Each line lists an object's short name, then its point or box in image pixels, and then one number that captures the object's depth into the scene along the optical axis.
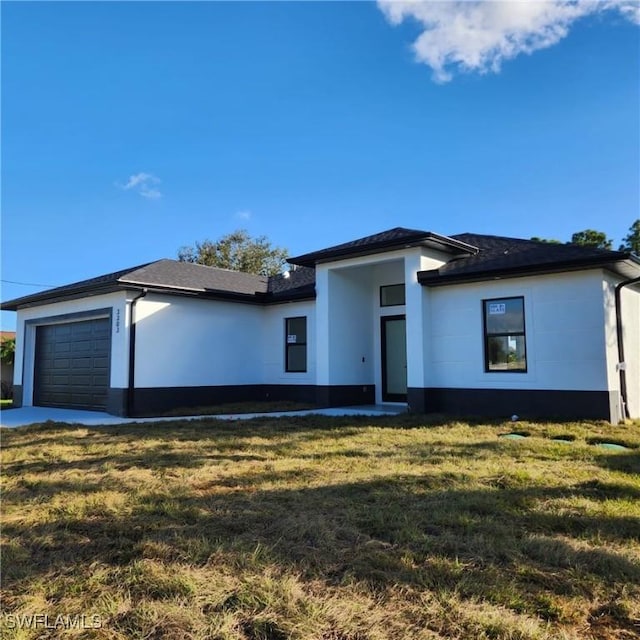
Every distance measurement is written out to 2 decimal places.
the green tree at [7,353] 22.91
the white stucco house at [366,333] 9.61
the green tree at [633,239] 24.49
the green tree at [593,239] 24.98
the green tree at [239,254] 34.19
